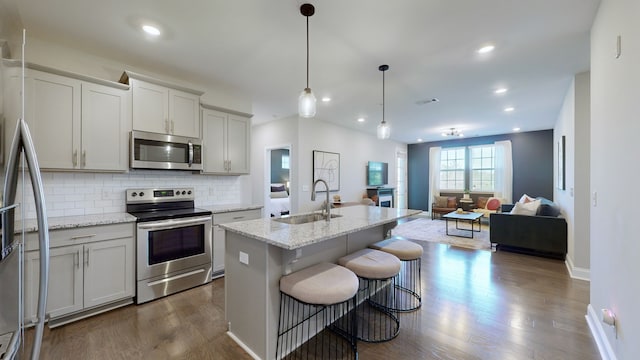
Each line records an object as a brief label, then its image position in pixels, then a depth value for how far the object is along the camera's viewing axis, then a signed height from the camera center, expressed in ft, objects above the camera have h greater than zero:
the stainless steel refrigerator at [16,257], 2.62 -0.87
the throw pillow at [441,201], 26.32 -2.26
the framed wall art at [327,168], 17.95 +0.93
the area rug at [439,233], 16.22 -4.11
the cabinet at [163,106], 9.24 +2.92
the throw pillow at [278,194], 24.21 -1.45
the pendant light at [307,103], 7.21 +2.23
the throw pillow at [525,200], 18.22 -1.47
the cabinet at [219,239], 10.38 -2.50
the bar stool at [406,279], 7.73 -4.16
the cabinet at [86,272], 6.98 -2.76
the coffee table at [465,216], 17.57 -2.66
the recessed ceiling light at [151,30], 7.47 +4.59
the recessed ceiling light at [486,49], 8.59 +4.61
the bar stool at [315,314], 5.17 -3.50
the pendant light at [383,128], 10.13 +2.12
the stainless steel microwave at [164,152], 9.17 +1.12
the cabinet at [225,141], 11.35 +1.88
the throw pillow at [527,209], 14.14 -1.67
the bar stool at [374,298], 6.44 -4.17
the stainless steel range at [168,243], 8.47 -2.31
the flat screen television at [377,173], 23.51 +0.65
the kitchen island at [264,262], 5.63 -2.08
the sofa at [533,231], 12.84 -2.83
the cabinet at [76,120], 7.52 +1.96
